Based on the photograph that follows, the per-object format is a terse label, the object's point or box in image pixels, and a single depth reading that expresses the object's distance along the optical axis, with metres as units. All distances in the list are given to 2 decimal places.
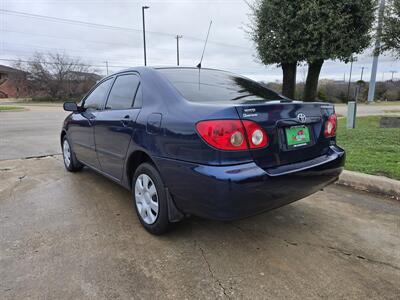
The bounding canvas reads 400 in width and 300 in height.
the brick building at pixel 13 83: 48.56
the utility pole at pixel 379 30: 9.12
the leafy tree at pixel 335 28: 7.93
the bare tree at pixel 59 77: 44.94
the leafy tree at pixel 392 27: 8.82
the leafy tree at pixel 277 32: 8.27
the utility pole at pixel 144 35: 25.21
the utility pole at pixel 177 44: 33.91
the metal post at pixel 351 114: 8.88
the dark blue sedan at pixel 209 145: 2.14
